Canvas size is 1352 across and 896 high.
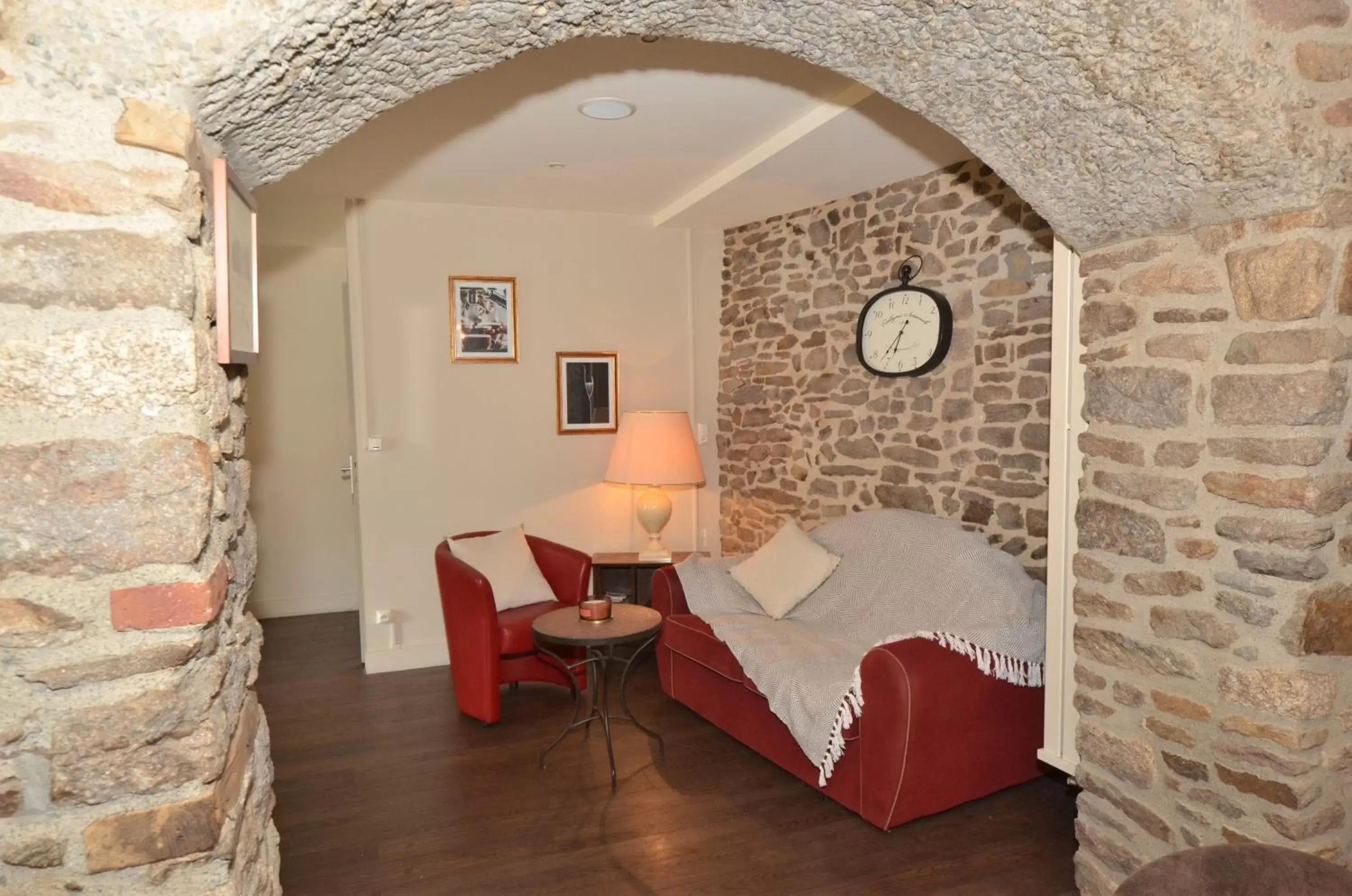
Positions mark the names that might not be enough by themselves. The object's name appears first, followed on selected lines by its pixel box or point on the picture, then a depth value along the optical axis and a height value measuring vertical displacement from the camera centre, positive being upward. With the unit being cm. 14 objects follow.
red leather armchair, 389 -107
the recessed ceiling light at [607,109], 309 +112
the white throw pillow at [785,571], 387 -77
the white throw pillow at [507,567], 423 -79
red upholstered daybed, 281 -115
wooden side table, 476 -99
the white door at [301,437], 579 -17
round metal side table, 328 -89
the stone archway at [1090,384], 116 +7
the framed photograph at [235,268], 132 +25
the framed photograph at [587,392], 506 +10
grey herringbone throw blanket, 299 -85
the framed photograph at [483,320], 482 +52
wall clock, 380 +35
